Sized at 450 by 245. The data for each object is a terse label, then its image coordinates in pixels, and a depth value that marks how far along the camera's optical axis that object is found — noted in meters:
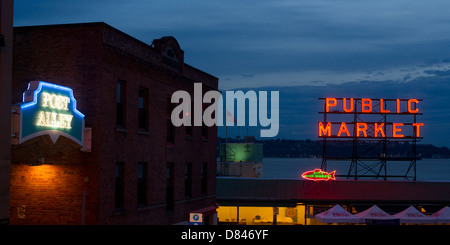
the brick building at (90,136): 22.11
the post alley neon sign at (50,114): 17.62
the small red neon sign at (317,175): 46.44
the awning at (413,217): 38.84
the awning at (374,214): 38.88
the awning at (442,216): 39.06
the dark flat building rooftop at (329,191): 45.00
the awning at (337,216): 38.02
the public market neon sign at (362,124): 54.41
